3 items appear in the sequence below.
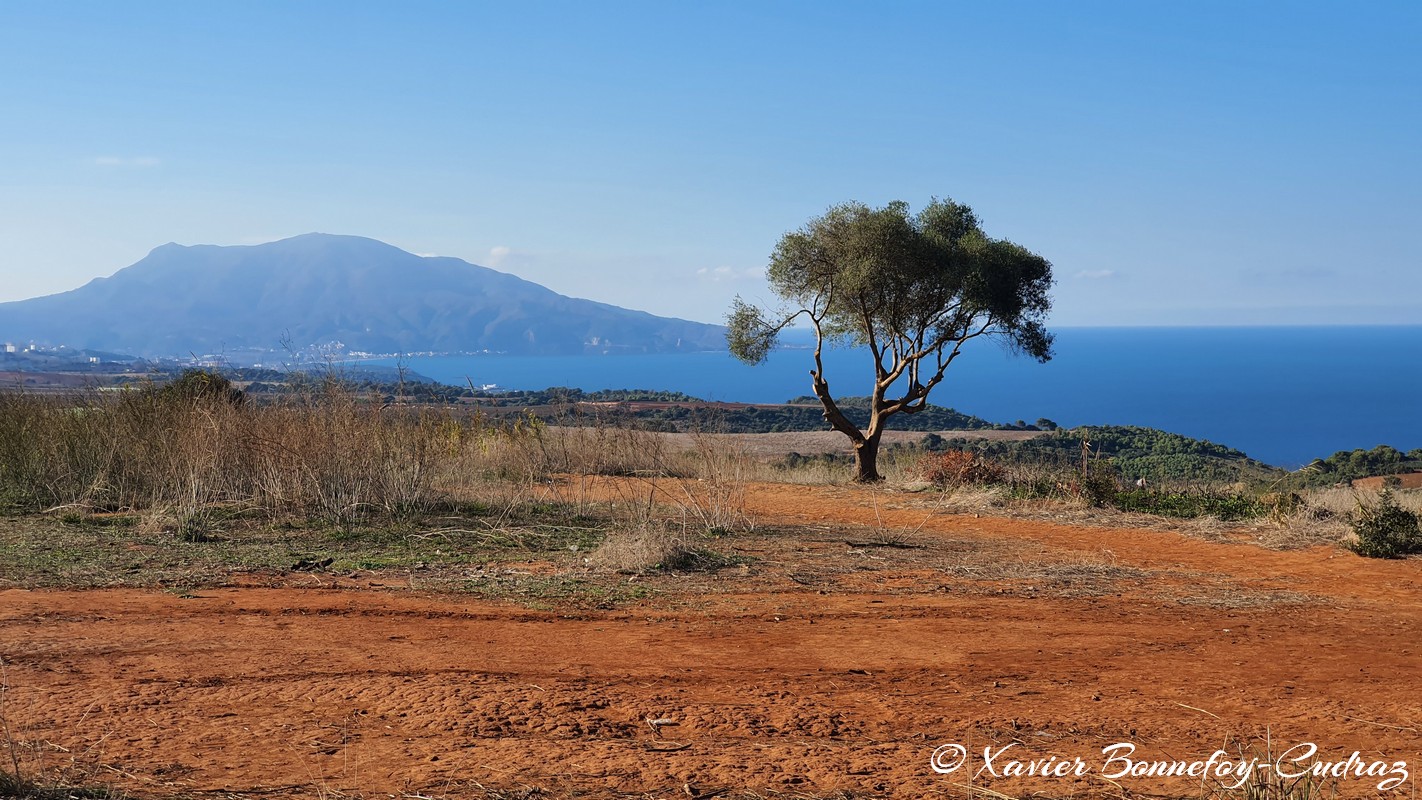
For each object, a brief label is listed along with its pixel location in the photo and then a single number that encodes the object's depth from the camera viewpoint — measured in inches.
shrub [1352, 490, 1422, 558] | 460.8
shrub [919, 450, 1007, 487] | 722.2
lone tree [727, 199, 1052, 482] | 794.2
